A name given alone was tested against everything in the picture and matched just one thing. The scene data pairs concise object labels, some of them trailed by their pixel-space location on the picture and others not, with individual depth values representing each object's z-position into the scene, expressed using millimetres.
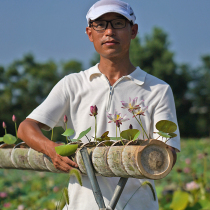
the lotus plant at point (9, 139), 2490
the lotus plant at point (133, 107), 2167
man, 2375
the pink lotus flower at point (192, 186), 4122
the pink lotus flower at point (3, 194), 4629
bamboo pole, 2061
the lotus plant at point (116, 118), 2190
